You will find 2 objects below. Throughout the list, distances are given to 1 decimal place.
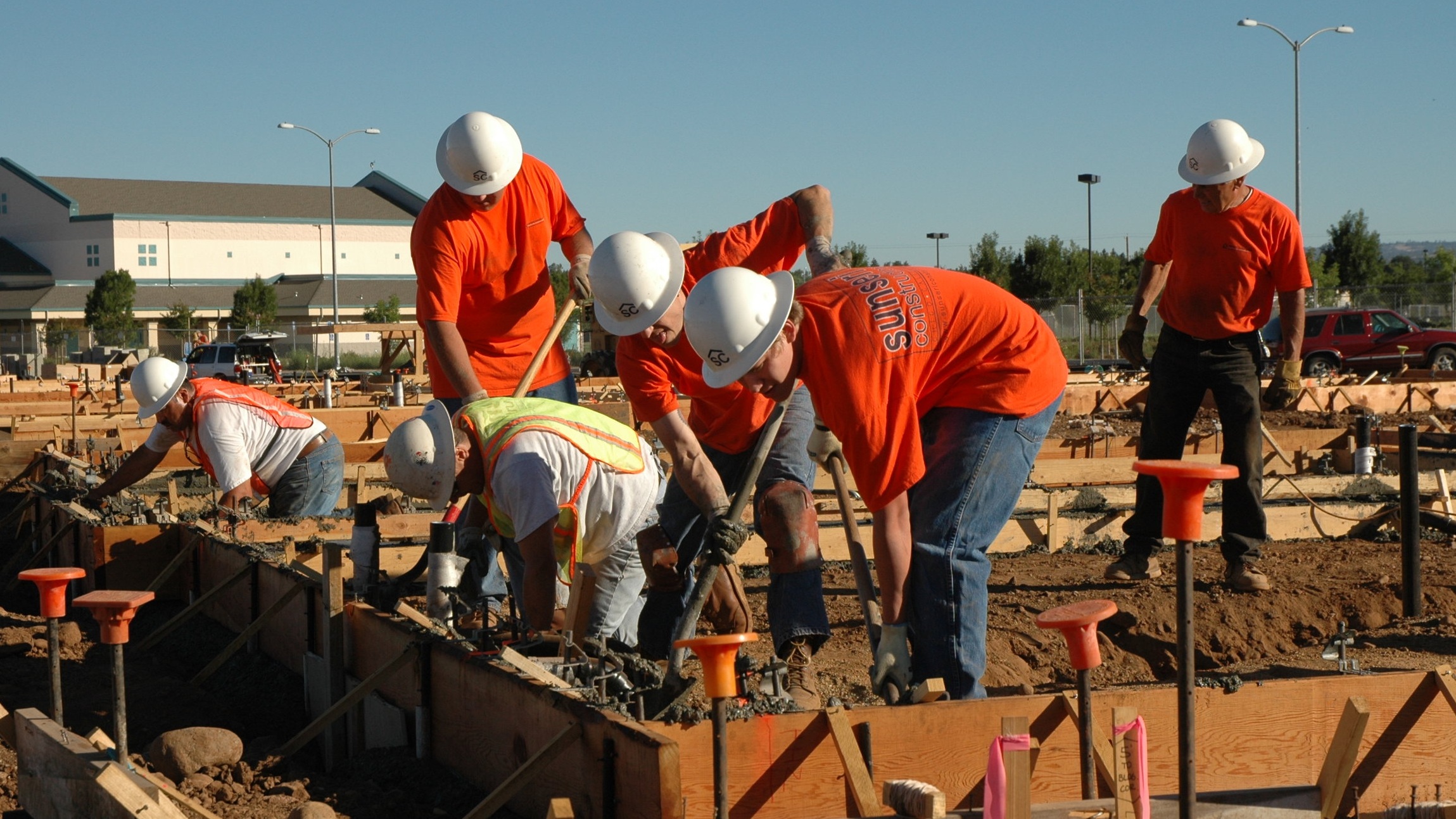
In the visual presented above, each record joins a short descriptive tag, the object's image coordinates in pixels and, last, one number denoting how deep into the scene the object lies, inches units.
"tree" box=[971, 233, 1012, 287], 1930.4
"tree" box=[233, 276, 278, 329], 2164.1
